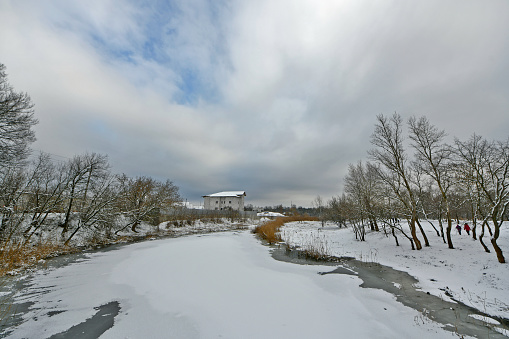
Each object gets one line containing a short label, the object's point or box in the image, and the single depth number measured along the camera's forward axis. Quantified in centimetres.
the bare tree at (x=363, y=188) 1514
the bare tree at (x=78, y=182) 1708
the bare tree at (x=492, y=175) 909
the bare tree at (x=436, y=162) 1186
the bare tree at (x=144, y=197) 2389
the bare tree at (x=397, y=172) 1276
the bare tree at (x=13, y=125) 1065
